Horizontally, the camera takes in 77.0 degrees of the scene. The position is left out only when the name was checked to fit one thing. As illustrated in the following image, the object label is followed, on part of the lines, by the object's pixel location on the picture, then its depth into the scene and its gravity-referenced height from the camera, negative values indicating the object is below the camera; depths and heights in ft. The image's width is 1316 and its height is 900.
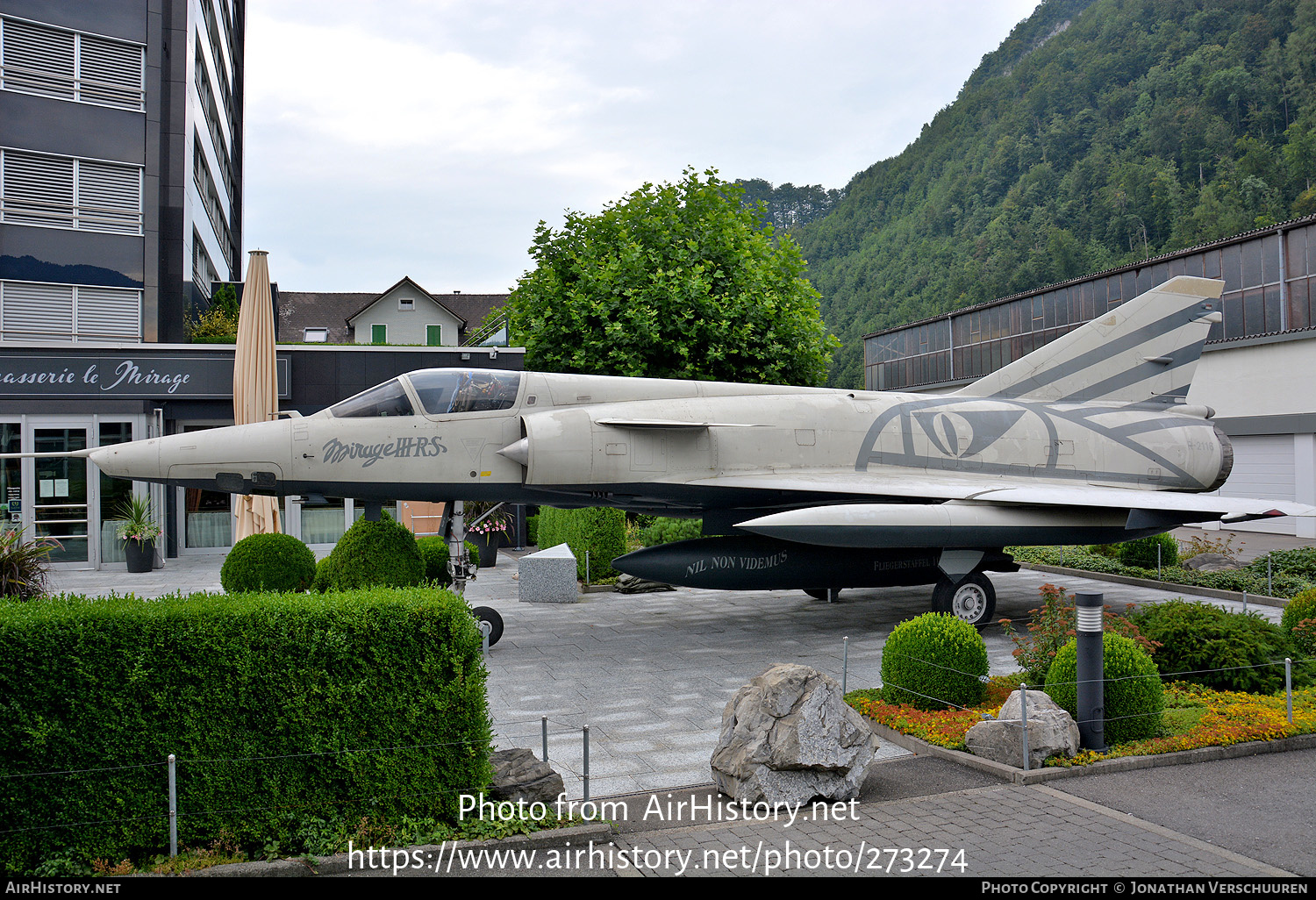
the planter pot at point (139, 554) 61.98 -6.38
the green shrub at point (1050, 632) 26.76 -5.71
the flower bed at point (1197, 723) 21.89 -7.55
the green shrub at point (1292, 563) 50.42 -6.73
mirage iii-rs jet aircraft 33.47 +0.06
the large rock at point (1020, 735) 20.75 -7.05
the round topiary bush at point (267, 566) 39.75 -4.78
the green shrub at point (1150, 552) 55.67 -6.42
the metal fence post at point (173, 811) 15.38 -6.34
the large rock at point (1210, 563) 55.88 -7.36
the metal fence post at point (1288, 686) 22.80 -6.41
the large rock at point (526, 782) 17.83 -6.91
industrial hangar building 82.23 +10.47
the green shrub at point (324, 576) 37.58 -5.01
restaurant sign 63.77 +7.49
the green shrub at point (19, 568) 38.99 -4.69
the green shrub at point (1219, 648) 26.78 -6.39
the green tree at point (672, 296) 49.01 +10.15
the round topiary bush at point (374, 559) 36.50 -4.14
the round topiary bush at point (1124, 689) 22.29 -6.33
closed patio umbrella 44.68 +5.00
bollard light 21.67 -5.86
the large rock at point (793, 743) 18.43 -6.39
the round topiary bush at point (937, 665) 25.03 -6.28
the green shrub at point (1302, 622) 29.01 -6.10
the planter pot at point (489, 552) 64.59 -6.77
